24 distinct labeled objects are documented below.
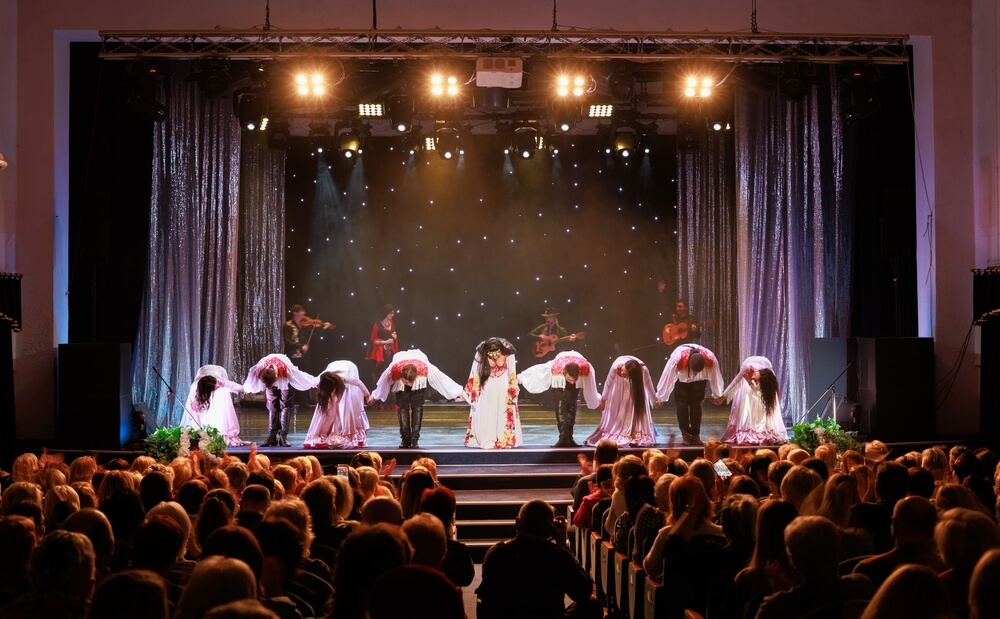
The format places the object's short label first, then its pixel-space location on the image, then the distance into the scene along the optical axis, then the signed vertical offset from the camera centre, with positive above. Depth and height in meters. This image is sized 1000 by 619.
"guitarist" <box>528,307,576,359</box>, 16.72 +0.24
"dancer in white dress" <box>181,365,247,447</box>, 12.03 -0.67
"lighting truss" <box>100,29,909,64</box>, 10.88 +3.40
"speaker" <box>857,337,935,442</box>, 11.49 -0.55
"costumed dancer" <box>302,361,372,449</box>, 11.55 -0.77
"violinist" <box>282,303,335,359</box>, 15.83 +0.23
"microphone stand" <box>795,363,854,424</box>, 12.54 -0.62
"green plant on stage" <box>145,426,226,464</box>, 10.85 -1.04
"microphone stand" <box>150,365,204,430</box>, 12.13 -0.63
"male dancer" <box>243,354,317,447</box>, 11.90 -0.52
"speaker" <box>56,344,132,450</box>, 11.45 -0.55
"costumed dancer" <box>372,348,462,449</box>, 11.55 -0.47
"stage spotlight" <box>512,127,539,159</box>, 13.05 +2.73
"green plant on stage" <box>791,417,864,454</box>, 10.78 -1.03
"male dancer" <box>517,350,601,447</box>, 11.61 -0.45
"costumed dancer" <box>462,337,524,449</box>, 11.55 -0.61
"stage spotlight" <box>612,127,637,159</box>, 13.49 +2.79
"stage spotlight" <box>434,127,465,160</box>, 13.41 +2.82
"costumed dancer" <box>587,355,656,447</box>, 11.80 -0.74
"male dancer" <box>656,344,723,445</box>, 11.98 -0.47
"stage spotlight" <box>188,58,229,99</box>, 10.97 +3.02
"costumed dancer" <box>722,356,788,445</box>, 11.91 -0.77
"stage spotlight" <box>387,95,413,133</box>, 11.94 +2.86
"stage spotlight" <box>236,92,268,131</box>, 11.60 +2.79
